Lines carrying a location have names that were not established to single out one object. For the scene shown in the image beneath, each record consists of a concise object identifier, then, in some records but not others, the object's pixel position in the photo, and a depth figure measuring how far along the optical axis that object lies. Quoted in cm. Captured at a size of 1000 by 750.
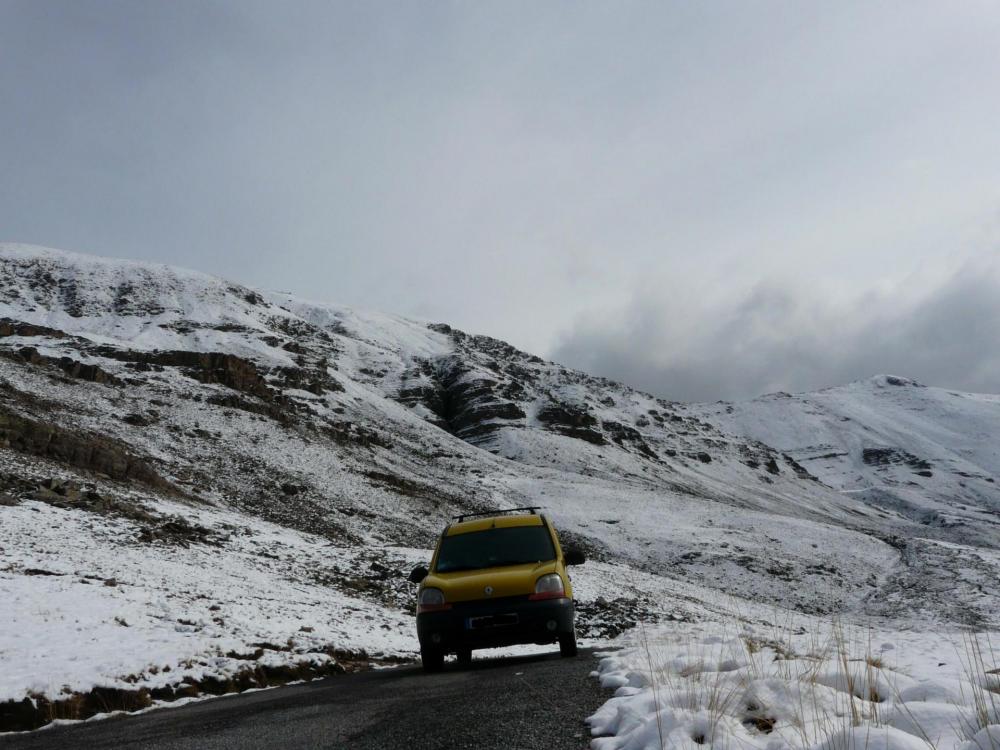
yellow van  875
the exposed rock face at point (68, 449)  2983
